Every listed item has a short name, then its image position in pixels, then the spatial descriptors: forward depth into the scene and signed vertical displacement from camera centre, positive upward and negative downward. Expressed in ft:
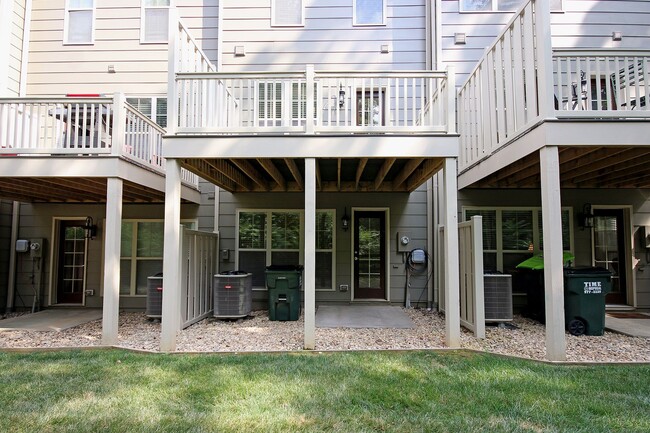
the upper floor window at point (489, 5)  24.12 +15.44
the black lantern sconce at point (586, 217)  22.74 +1.57
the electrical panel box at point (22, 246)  23.43 -0.35
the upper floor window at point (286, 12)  24.67 +15.27
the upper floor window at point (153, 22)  24.90 +14.70
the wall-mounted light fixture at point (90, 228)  24.13 +0.80
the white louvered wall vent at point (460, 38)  23.84 +13.11
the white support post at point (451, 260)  14.92 -0.72
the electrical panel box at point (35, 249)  23.82 -0.55
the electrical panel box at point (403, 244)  23.61 -0.12
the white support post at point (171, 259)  14.69 -0.73
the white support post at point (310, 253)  14.93 -0.46
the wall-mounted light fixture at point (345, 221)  23.75 +1.34
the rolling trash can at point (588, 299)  17.19 -2.59
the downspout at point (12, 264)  23.66 -1.52
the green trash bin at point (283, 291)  20.51 -2.75
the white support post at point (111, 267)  15.23 -1.09
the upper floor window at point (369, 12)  24.48 +15.20
